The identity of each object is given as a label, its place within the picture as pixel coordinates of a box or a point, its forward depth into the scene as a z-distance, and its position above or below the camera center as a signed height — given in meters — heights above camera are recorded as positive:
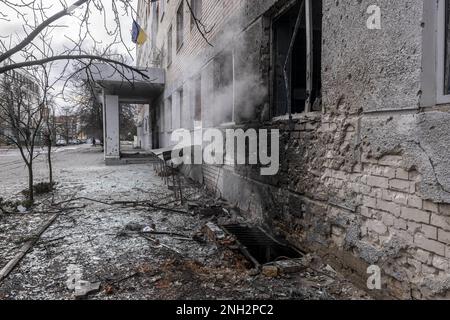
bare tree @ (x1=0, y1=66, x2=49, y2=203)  6.93 +0.73
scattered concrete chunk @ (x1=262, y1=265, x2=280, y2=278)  3.12 -1.21
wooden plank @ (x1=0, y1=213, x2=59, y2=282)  3.26 -1.24
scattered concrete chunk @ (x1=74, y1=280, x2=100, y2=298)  2.79 -1.25
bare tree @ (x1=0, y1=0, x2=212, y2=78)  3.40 +1.29
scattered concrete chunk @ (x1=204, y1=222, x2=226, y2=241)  4.11 -1.14
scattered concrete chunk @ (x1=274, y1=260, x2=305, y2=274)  3.18 -1.19
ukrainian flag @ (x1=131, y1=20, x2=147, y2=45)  11.13 +3.49
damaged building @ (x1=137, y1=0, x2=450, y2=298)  2.15 +0.10
